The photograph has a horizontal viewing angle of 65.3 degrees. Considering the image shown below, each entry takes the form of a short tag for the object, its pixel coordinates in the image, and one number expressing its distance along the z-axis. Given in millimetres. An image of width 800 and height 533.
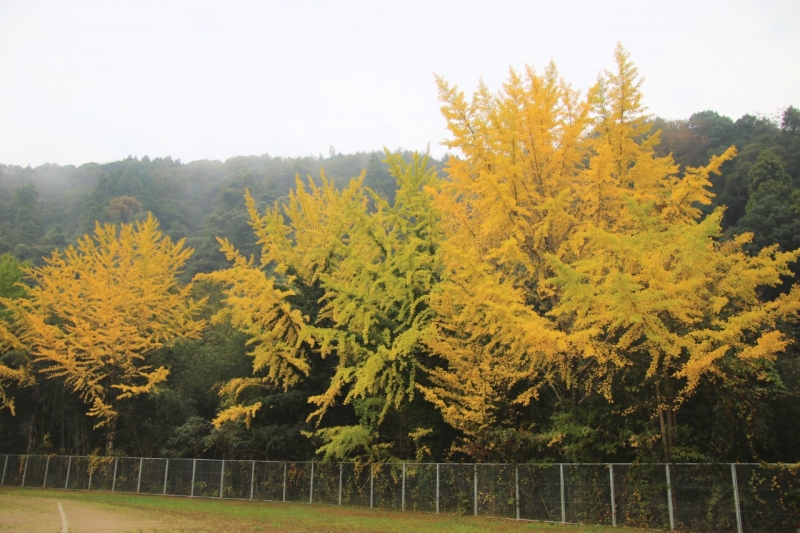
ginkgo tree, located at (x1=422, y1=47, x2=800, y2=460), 13086
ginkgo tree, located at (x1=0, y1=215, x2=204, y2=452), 29312
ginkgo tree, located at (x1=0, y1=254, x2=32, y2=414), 30500
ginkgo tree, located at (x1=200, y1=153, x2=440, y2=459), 19391
